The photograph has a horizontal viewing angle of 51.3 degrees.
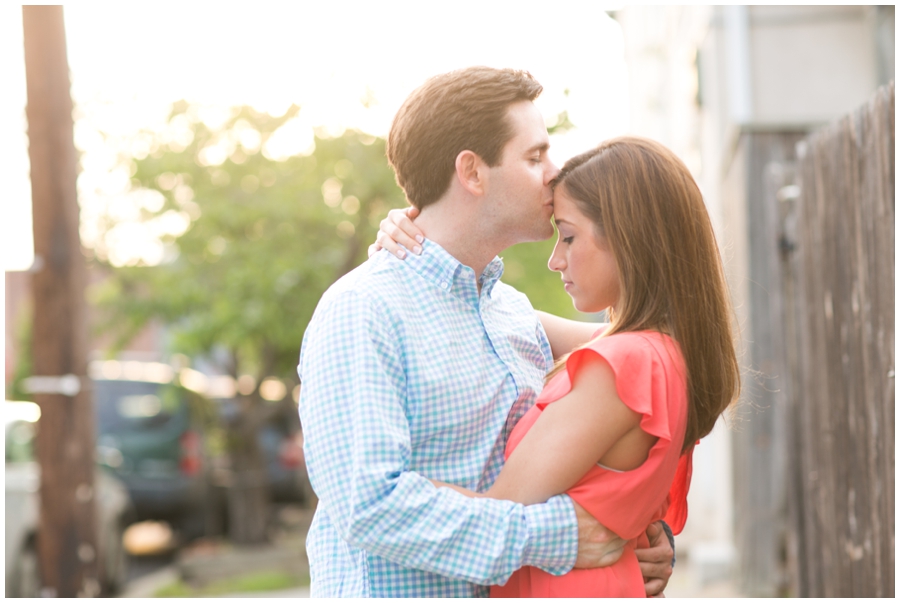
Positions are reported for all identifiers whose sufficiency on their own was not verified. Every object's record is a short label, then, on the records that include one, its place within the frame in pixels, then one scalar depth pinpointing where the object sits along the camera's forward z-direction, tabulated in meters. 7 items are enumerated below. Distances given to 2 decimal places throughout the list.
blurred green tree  8.72
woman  1.99
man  1.91
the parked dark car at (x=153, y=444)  8.57
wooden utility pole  5.55
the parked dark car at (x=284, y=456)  11.15
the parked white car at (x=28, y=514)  6.53
